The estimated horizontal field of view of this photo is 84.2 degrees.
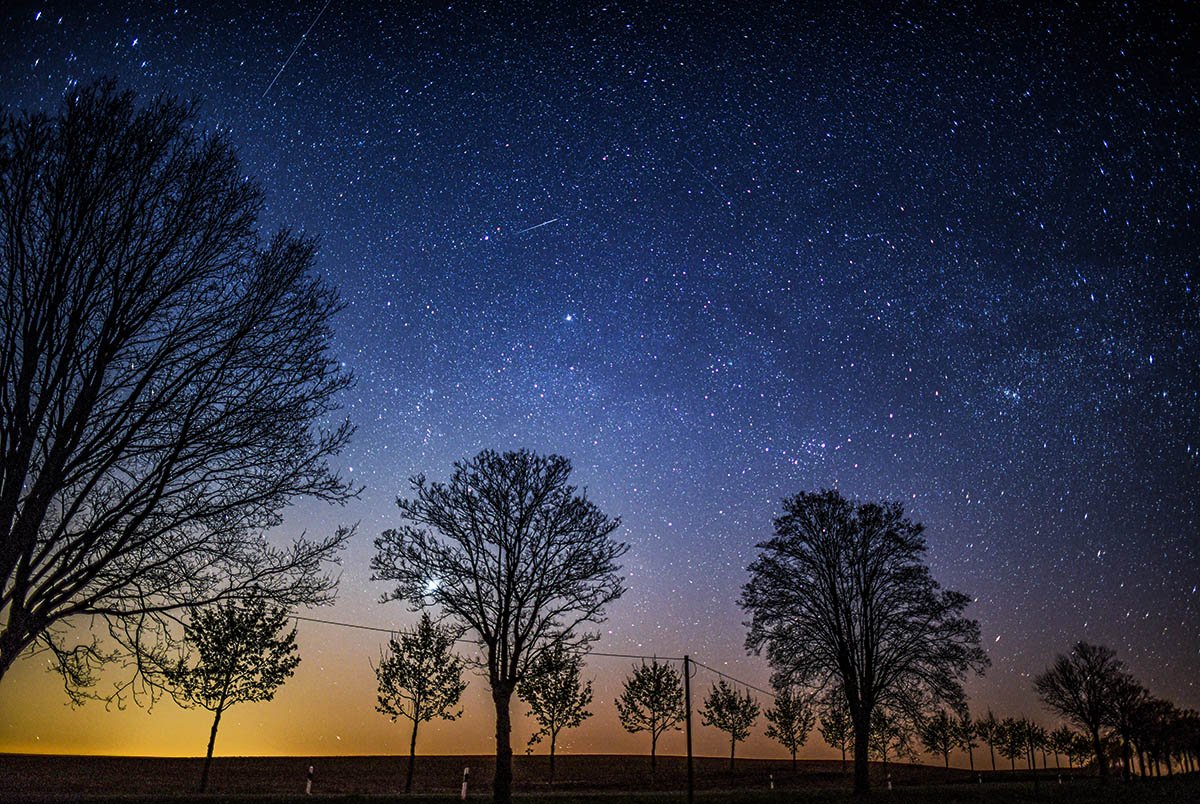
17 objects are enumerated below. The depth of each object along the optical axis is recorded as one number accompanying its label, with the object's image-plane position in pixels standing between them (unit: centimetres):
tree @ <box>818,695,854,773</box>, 6062
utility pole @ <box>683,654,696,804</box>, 2129
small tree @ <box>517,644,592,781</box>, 4416
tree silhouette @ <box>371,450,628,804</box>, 2208
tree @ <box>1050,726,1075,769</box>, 8825
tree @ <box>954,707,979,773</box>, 7198
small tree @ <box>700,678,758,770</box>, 5716
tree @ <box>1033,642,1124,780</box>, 4787
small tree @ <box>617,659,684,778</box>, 4978
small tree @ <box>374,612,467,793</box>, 3584
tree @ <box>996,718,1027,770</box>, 8531
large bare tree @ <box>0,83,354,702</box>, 615
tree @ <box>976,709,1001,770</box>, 8338
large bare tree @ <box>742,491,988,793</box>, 2445
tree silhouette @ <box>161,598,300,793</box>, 2900
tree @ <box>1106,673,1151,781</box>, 4988
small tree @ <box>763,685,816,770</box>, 6056
